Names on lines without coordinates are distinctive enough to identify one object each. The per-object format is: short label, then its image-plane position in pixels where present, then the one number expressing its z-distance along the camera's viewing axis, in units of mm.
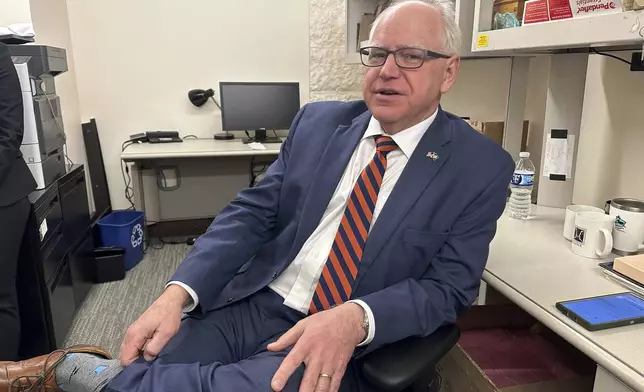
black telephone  3504
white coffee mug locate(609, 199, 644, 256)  1276
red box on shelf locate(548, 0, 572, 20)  1222
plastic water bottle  1648
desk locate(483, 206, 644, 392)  872
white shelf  1056
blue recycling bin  3020
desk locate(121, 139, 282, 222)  3281
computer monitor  3584
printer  1996
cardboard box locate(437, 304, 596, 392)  1225
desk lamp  3658
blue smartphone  954
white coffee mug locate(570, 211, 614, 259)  1271
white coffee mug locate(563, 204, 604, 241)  1427
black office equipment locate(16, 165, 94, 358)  1900
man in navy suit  1021
